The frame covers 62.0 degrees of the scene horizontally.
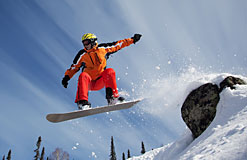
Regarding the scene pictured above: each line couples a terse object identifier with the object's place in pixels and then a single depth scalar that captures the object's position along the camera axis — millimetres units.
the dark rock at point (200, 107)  5238
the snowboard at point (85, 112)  5477
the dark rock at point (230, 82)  5199
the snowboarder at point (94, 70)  5610
